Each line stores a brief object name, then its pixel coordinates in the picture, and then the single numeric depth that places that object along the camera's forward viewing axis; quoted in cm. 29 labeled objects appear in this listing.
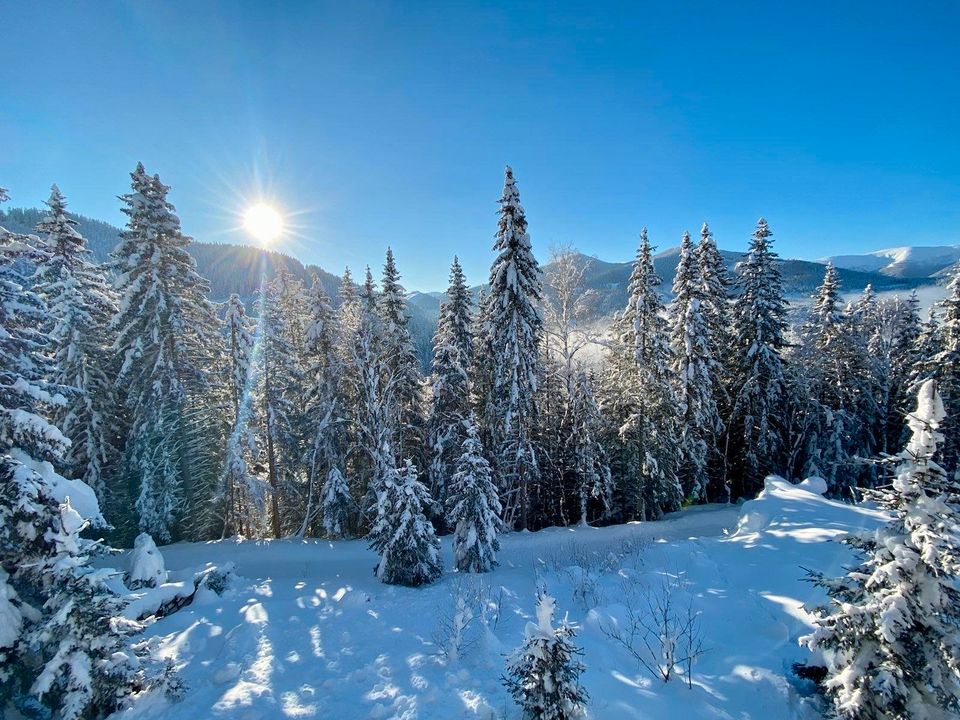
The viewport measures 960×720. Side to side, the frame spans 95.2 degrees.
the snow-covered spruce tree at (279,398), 2267
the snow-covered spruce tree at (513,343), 1975
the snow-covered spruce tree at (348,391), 2184
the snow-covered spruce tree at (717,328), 2448
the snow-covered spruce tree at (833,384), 2491
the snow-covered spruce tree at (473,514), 1498
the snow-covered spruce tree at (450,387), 2258
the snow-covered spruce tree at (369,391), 2036
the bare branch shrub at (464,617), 848
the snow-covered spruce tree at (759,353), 2464
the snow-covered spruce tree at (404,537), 1325
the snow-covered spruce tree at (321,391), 2175
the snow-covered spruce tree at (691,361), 2374
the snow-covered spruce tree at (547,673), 539
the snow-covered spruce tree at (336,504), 2159
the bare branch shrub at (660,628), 732
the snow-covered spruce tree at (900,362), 2817
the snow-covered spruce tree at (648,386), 2256
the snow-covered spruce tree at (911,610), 495
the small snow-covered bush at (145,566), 1252
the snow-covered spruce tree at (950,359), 2048
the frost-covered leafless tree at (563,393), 2122
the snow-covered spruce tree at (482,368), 2133
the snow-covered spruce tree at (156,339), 1891
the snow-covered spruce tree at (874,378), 2584
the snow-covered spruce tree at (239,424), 2123
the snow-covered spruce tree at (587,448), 2294
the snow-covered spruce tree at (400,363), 2317
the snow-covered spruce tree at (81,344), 1875
